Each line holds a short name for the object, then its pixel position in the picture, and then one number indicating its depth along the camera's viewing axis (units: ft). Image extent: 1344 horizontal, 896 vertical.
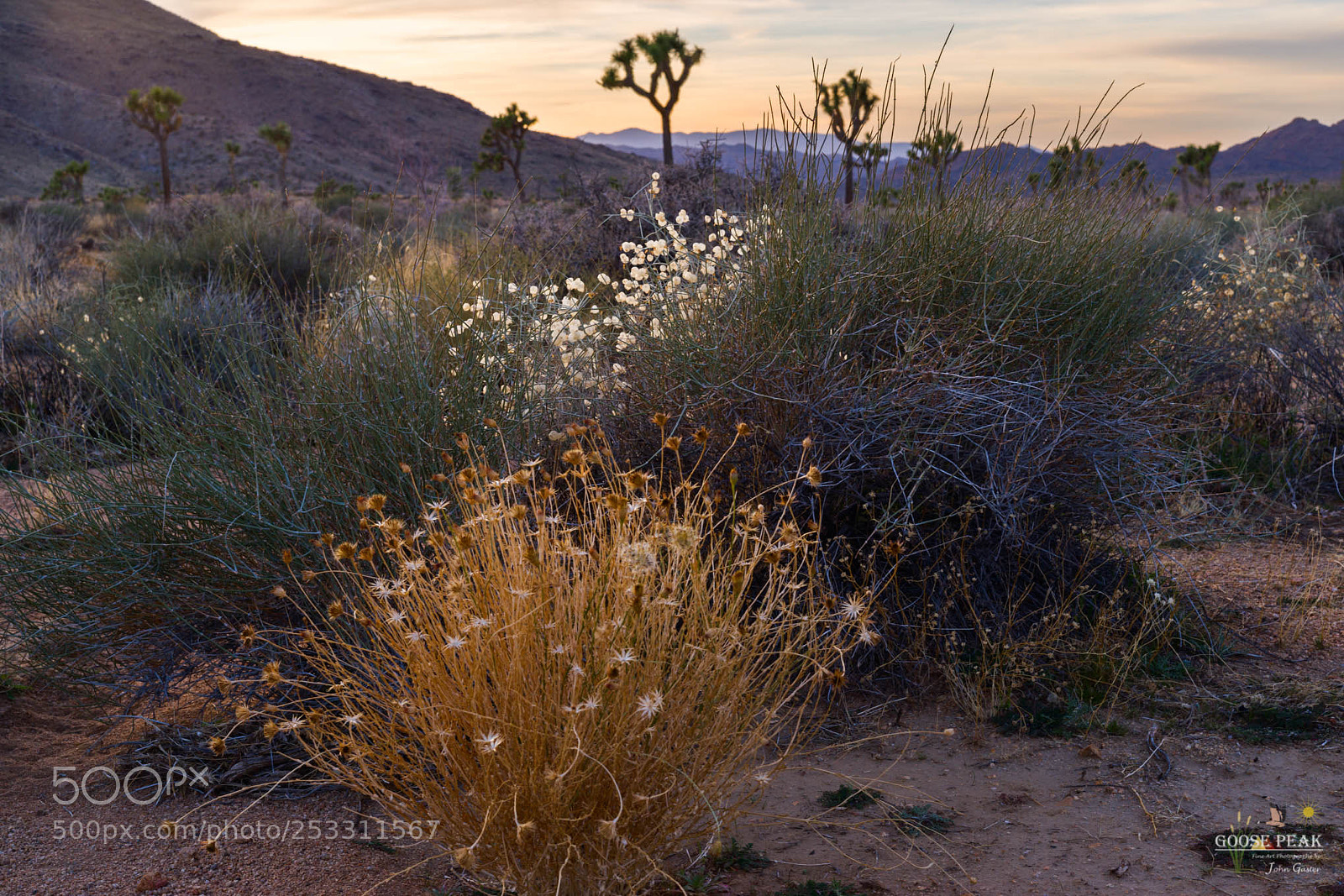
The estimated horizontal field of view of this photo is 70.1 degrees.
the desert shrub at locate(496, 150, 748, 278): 28.81
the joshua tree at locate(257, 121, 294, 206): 112.57
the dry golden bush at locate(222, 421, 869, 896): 7.10
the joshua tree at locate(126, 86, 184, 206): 104.27
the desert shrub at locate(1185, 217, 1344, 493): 20.79
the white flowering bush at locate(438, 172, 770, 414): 13.73
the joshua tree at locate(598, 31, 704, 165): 88.84
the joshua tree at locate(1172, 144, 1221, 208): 114.32
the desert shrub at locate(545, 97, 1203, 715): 12.47
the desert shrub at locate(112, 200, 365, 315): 31.71
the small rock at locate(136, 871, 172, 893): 8.63
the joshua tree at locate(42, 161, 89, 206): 103.96
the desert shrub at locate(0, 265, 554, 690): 11.32
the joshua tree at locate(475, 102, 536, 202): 123.65
